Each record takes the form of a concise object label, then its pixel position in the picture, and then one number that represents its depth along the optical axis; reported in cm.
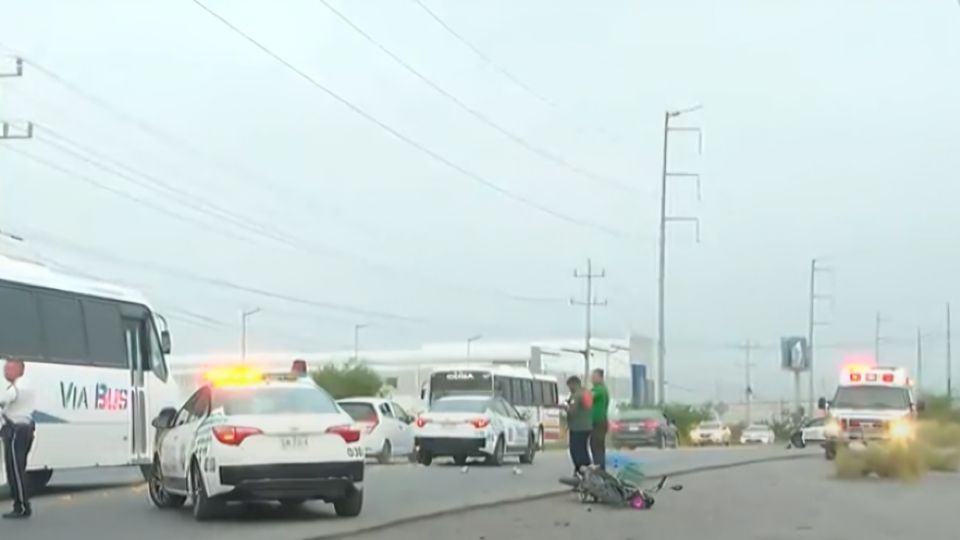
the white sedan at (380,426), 3581
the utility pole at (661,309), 6138
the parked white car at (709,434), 7181
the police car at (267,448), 1705
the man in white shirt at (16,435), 1781
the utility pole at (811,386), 7506
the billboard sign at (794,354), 7202
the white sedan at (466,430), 3182
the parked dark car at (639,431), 5106
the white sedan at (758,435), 7619
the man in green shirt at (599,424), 2477
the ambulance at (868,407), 3553
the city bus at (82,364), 2161
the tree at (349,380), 8581
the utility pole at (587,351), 8989
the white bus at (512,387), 4875
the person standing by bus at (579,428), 2467
